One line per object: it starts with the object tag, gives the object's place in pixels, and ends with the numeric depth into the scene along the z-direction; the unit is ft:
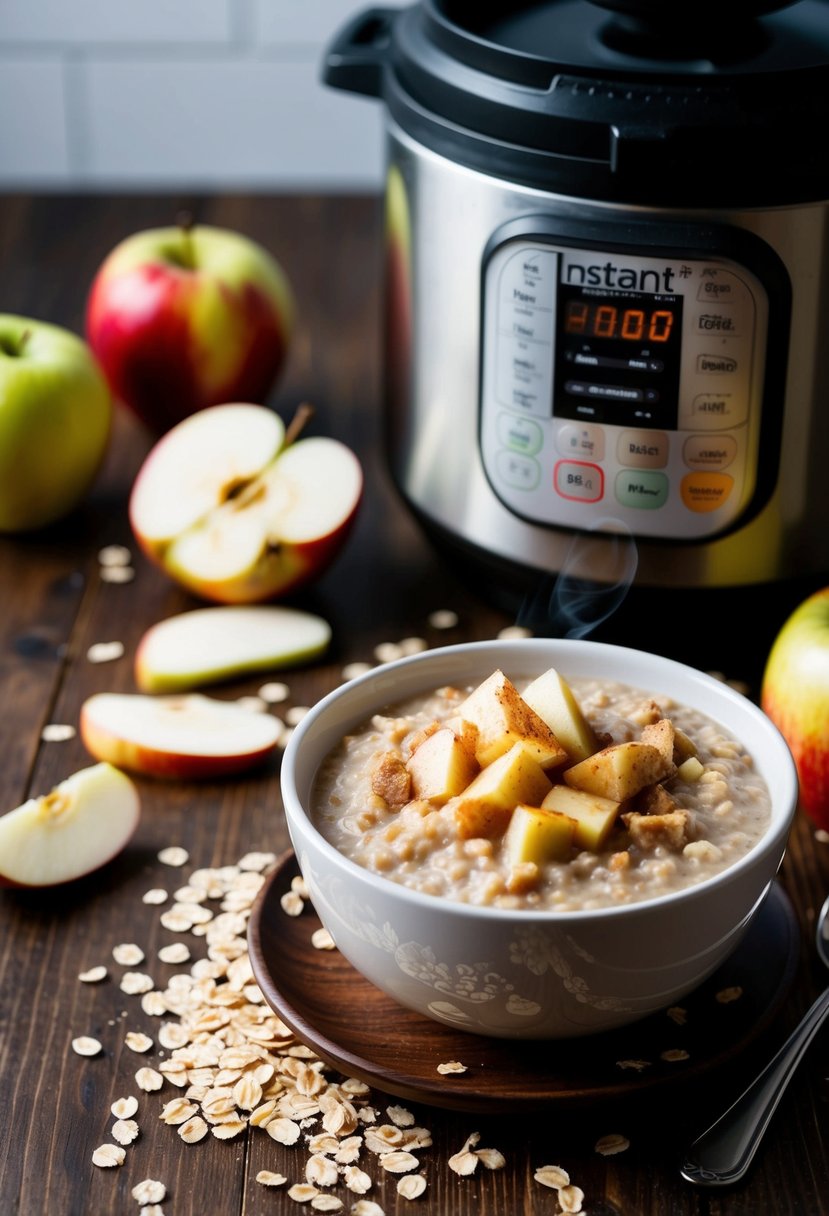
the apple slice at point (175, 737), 3.34
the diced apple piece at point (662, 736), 2.55
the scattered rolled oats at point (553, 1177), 2.34
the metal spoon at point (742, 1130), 2.34
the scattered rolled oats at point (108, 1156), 2.39
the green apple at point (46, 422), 4.05
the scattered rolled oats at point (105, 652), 3.79
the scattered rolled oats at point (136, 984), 2.77
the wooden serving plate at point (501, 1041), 2.38
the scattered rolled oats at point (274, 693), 3.65
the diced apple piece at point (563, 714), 2.58
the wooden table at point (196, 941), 2.35
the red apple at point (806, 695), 3.04
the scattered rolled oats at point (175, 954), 2.84
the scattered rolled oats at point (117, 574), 4.13
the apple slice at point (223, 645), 3.67
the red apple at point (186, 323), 4.46
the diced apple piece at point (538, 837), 2.31
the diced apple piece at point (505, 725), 2.48
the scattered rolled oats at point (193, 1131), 2.43
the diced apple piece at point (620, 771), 2.43
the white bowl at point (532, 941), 2.19
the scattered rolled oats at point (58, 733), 3.49
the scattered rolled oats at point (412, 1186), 2.33
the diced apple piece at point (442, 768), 2.48
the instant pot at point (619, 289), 3.01
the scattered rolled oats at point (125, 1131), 2.43
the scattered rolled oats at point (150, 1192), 2.32
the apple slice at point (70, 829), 3.00
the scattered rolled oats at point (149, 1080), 2.53
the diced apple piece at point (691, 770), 2.57
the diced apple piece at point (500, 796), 2.38
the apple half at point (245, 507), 3.85
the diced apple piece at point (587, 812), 2.37
